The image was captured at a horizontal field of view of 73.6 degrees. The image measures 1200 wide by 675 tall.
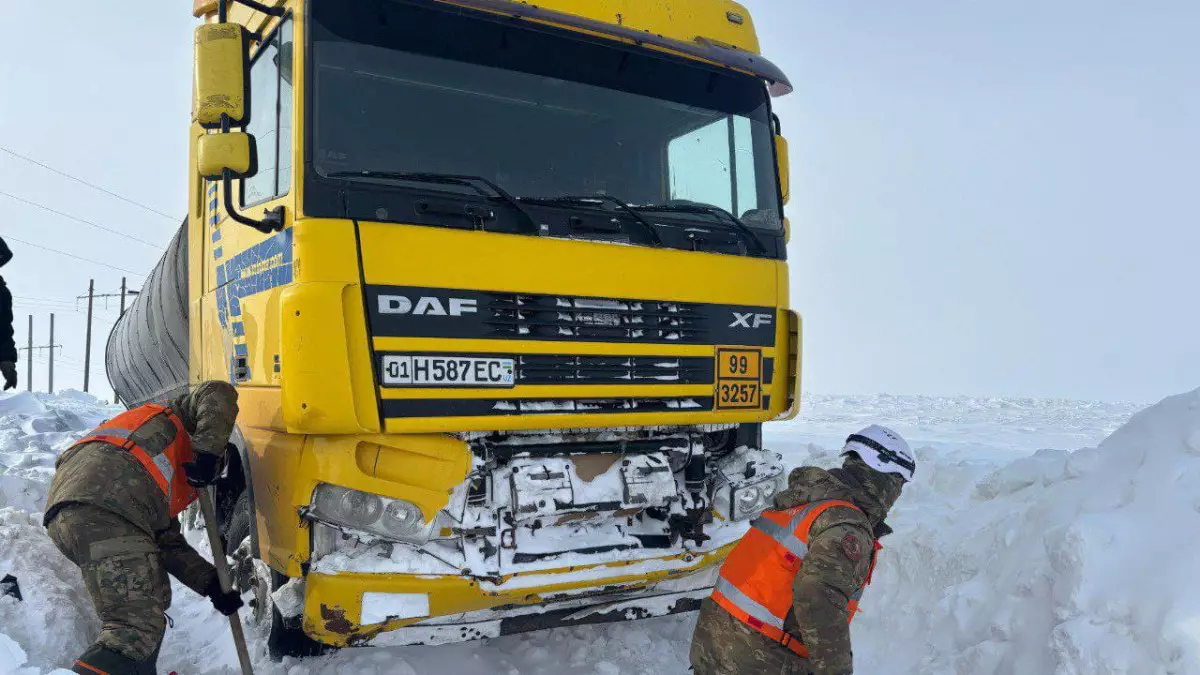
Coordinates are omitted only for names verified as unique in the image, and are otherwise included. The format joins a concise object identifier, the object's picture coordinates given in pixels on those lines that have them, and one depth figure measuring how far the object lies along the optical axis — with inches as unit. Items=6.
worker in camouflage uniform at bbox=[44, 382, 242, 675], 135.3
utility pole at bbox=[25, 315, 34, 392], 1514.0
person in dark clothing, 195.3
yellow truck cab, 128.0
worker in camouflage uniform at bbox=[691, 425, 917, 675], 104.5
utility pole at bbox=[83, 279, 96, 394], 1338.6
